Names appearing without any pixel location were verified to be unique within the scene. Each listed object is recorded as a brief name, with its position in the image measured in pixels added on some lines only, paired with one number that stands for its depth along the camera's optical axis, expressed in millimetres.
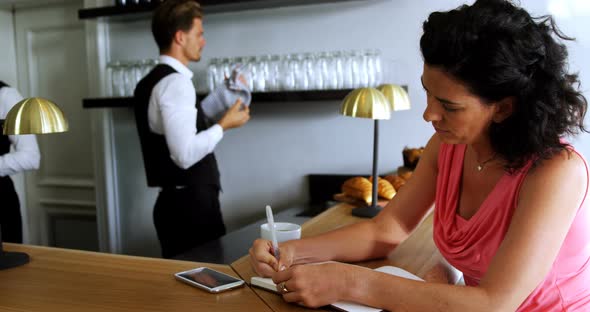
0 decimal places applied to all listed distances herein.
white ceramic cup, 1364
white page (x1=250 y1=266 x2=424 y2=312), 1053
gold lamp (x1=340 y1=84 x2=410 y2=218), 1813
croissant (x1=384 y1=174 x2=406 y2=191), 2362
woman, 1023
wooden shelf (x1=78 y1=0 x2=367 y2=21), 3039
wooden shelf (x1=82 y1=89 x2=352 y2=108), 2840
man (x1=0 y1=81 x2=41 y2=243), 2738
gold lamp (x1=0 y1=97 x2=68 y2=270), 1347
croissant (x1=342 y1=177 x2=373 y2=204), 2227
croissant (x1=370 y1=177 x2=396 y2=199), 2264
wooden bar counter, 1115
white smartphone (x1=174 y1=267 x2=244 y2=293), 1190
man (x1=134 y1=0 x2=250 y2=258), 2523
